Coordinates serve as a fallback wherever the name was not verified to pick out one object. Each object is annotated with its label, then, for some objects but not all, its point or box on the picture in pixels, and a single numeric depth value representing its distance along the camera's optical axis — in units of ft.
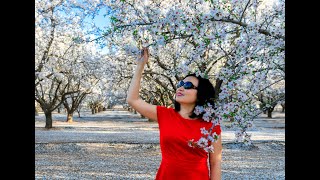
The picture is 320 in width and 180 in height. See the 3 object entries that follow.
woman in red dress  8.18
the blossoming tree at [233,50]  9.11
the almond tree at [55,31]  48.11
